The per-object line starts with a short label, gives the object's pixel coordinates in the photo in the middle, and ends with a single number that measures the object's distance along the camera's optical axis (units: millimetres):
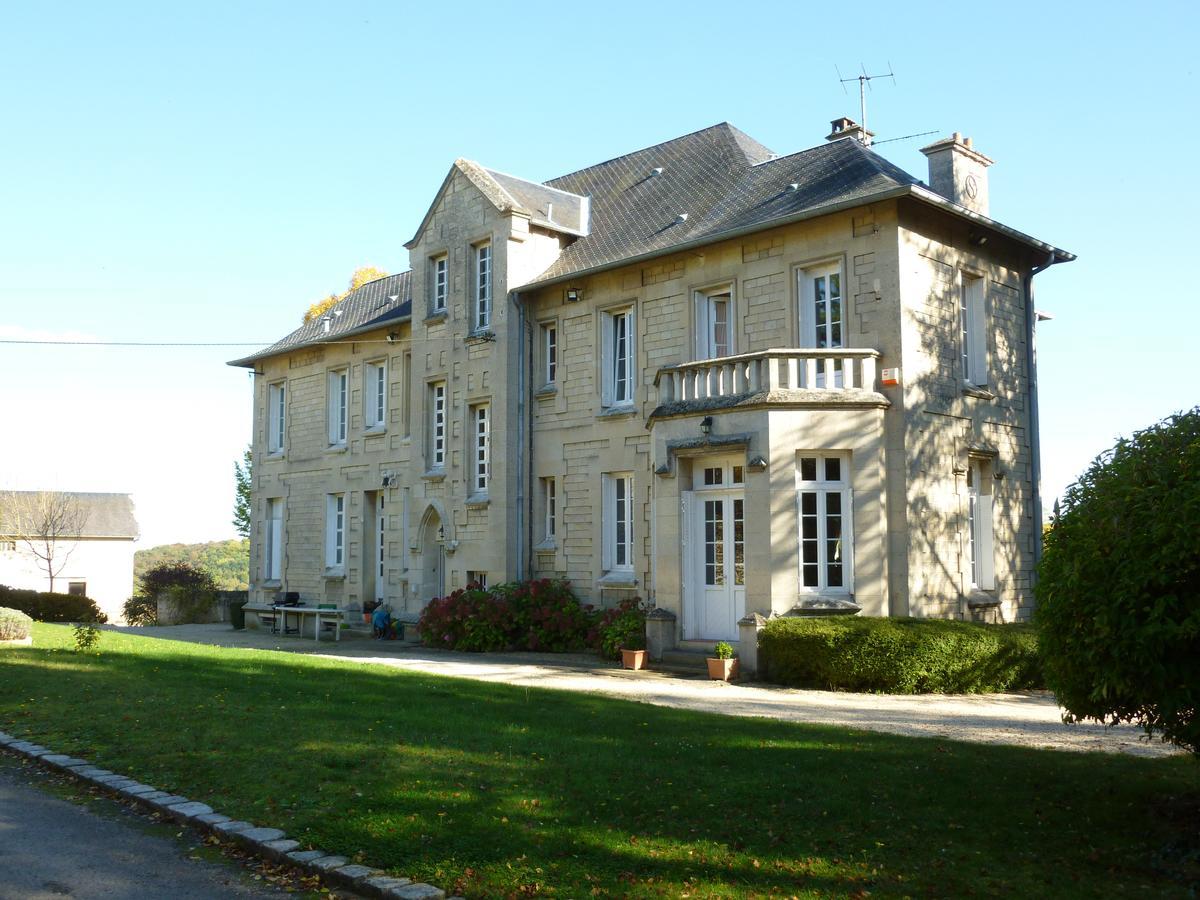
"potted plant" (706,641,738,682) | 14711
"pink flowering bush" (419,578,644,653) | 18688
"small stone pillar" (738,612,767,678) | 14703
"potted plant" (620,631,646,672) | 16141
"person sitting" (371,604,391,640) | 23281
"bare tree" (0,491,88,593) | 50344
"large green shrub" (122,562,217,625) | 31734
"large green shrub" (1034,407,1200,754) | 5777
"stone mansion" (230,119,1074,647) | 15555
